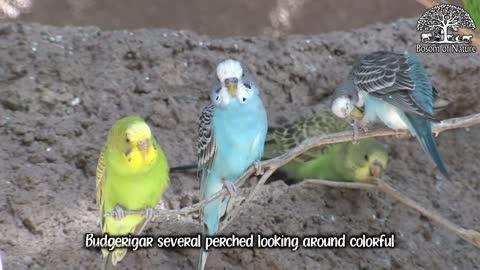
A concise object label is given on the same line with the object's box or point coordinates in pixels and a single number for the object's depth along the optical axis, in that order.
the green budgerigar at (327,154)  7.58
